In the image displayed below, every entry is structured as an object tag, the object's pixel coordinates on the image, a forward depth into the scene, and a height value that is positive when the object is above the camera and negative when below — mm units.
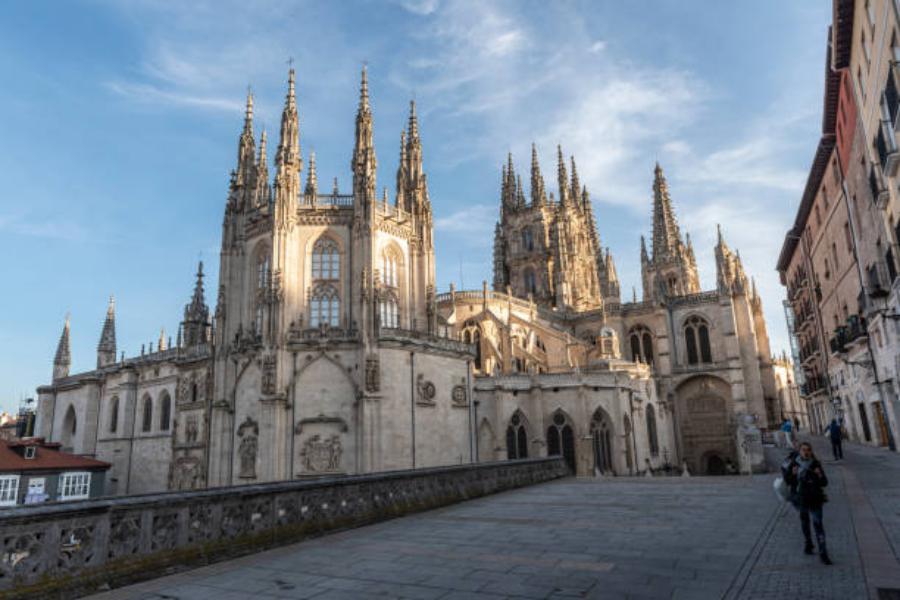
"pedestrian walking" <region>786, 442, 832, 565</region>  7801 -1047
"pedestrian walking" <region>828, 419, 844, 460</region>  22422 -745
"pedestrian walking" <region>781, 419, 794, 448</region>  28884 -529
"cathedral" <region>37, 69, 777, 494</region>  29844 +4518
